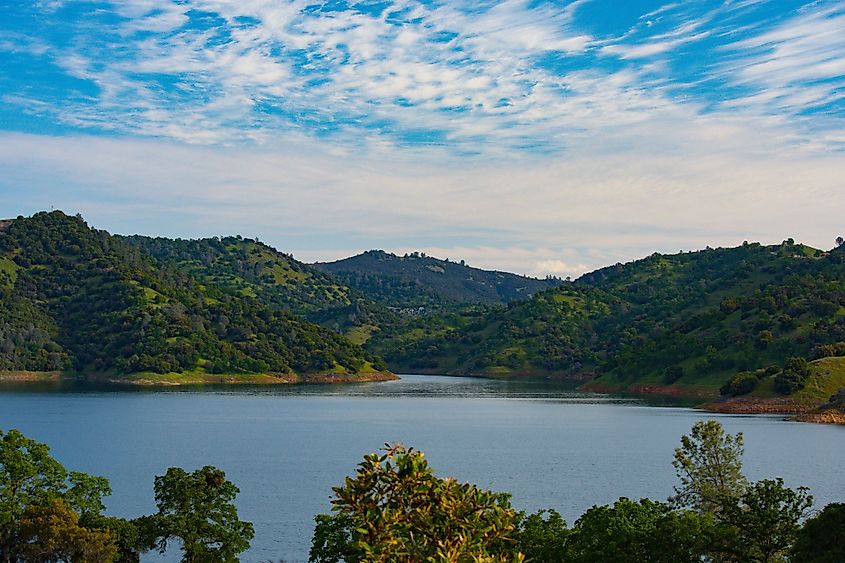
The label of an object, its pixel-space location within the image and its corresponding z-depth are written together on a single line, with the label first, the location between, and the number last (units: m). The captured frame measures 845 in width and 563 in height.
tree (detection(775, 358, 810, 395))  194.38
